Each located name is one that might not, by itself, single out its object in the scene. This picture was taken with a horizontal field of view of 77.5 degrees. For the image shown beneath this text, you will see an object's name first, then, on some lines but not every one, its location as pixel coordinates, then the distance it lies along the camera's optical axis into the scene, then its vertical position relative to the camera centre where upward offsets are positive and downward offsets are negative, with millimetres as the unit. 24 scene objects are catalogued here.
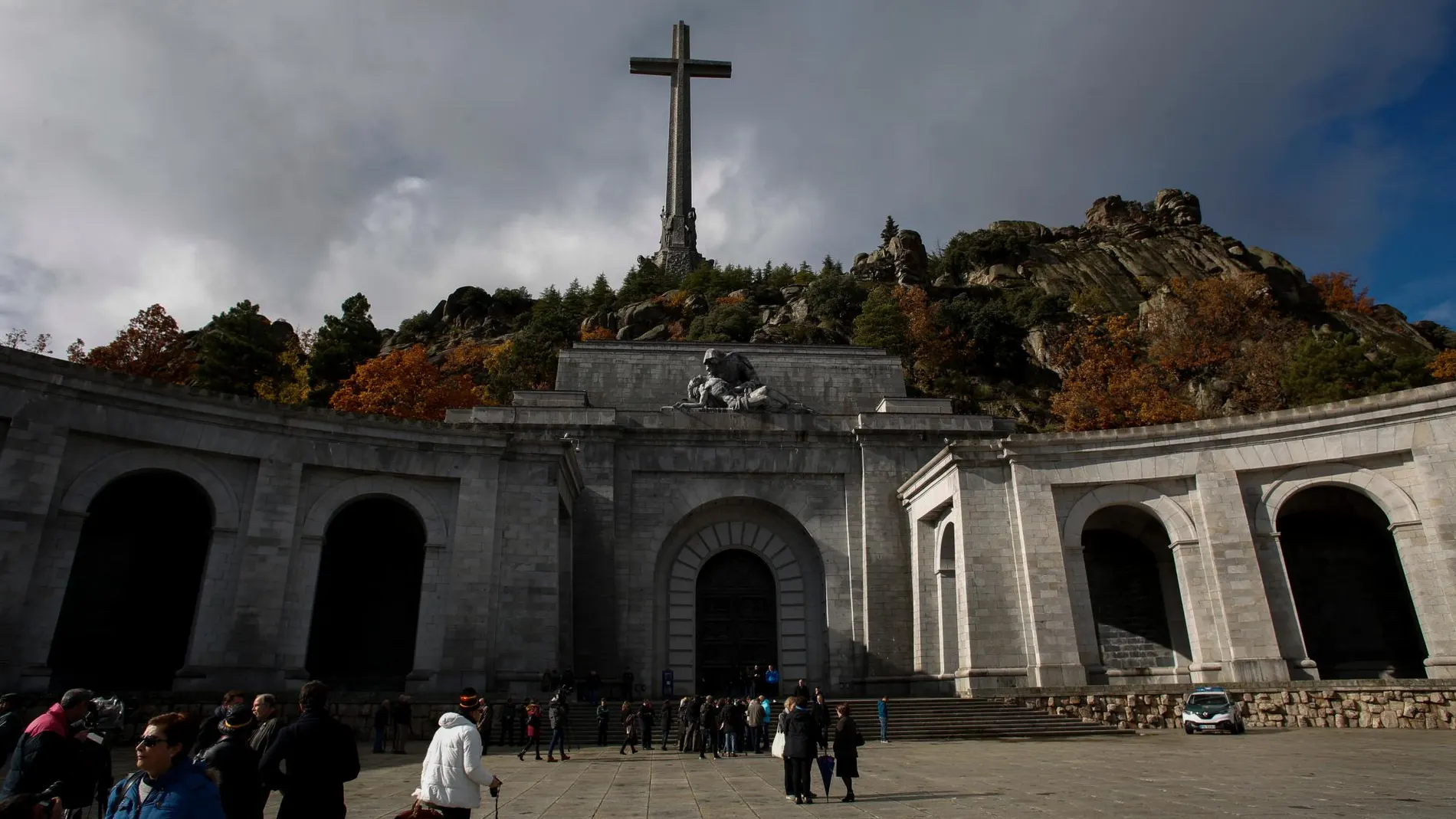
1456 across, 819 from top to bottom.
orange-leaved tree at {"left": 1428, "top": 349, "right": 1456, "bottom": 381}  50125 +18364
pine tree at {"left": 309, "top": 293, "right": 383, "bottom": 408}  54375 +21341
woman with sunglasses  4816 -365
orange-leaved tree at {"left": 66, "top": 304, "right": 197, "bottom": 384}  45844 +18071
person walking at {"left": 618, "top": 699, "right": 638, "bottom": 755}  19625 -260
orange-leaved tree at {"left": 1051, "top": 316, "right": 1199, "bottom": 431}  48062 +18117
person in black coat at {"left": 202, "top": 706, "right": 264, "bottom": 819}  6020 -359
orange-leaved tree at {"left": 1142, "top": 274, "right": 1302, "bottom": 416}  50625 +22432
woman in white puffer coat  6922 -432
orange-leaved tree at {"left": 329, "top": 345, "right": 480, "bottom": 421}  45625 +16068
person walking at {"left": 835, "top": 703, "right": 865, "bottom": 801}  11938 -481
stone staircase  21297 -282
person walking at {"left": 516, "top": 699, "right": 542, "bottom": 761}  17859 -200
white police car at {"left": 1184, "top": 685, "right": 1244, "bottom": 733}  19969 -44
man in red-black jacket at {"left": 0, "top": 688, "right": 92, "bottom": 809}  6977 -284
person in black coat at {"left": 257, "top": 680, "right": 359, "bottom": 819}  6340 -357
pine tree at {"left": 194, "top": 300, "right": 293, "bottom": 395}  47938 +18572
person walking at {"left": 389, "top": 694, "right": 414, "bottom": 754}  19094 -136
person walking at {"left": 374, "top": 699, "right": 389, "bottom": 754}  18875 -194
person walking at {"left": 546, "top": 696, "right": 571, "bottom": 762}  18016 -188
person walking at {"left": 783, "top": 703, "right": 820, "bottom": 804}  11703 -450
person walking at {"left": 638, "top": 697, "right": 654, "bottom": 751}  19781 -122
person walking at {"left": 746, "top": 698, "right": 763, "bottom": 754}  19703 -118
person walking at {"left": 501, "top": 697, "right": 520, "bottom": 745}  20641 -210
